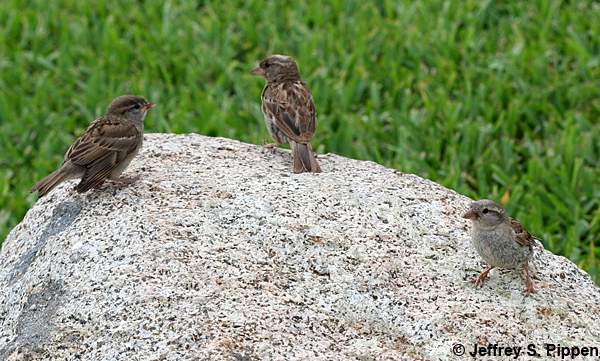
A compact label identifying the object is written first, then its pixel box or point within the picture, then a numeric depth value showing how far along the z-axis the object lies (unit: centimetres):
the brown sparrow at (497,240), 858
